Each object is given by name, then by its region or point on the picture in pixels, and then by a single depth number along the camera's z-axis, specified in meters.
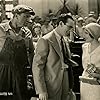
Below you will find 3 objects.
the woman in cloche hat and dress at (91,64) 3.40
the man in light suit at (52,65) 3.03
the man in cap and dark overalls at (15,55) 3.56
